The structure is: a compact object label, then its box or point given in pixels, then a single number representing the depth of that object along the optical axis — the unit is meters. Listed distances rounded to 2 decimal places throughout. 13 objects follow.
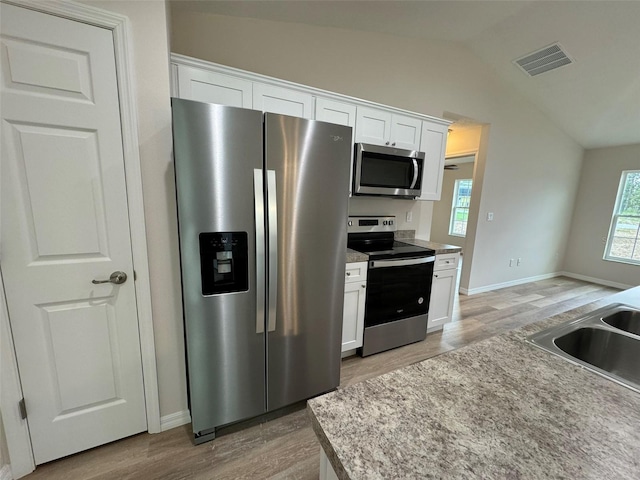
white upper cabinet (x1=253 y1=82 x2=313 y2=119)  1.90
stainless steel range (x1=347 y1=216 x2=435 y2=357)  2.28
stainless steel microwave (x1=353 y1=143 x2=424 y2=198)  2.30
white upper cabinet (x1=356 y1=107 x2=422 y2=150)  2.36
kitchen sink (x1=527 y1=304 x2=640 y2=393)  1.01
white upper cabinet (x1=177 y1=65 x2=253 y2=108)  1.68
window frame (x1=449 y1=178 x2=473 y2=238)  6.97
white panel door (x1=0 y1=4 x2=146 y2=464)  1.14
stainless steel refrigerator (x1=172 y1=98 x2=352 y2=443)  1.31
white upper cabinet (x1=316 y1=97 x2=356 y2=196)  2.14
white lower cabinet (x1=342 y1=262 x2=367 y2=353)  2.14
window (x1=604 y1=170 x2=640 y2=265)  4.53
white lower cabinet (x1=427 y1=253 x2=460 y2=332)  2.64
